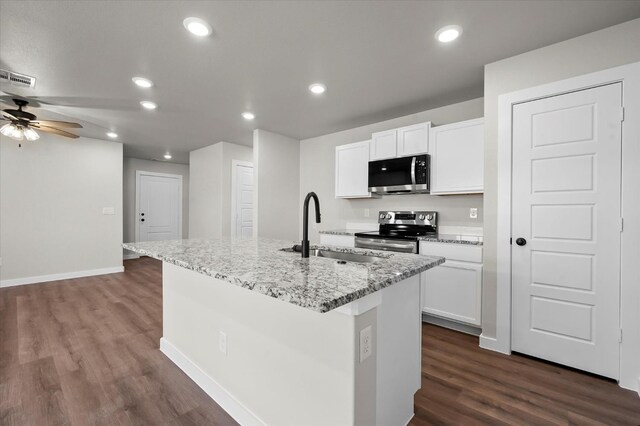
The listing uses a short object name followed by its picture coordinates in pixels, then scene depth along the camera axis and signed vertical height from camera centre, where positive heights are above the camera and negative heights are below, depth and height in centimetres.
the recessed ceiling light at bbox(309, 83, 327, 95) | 294 +130
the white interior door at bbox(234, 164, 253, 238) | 555 +21
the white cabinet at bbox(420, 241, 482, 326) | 262 -71
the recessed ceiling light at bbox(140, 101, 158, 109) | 340 +128
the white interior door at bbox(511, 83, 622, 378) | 199 -12
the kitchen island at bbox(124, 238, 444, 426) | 105 -58
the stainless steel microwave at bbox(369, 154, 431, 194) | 324 +44
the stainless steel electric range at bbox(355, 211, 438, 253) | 307 -25
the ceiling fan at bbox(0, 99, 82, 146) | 318 +100
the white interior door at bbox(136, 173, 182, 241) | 684 +6
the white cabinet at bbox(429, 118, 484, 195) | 288 +58
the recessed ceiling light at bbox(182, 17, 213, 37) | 194 +129
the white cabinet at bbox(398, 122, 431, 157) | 326 +85
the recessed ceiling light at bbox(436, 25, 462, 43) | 201 +130
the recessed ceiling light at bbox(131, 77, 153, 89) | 279 +128
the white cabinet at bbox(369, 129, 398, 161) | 354 +85
